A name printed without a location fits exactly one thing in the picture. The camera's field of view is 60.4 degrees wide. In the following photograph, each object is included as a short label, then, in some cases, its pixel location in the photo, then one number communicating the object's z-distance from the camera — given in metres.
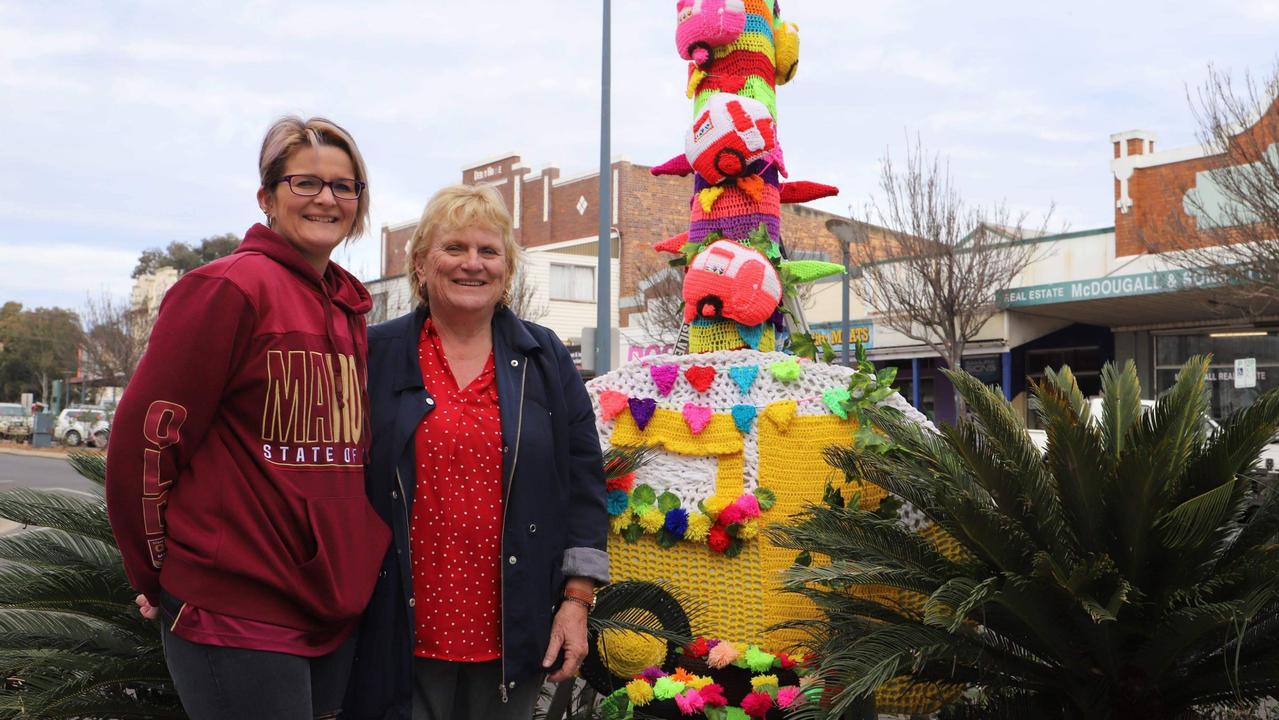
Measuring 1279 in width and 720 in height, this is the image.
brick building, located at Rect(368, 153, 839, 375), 35.97
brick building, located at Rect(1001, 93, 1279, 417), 18.03
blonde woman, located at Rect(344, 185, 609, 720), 2.33
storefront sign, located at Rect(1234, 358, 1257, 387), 16.06
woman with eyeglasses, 1.97
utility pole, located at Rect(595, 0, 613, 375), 13.21
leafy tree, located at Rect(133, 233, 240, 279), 58.41
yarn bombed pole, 4.35
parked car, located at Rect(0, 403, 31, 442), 39.09
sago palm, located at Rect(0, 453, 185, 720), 3.17
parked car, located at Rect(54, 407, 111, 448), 34.06
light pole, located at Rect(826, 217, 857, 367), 15.65
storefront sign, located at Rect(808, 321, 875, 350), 22.70
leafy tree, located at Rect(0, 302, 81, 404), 55.50
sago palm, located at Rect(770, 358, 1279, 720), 3.36
